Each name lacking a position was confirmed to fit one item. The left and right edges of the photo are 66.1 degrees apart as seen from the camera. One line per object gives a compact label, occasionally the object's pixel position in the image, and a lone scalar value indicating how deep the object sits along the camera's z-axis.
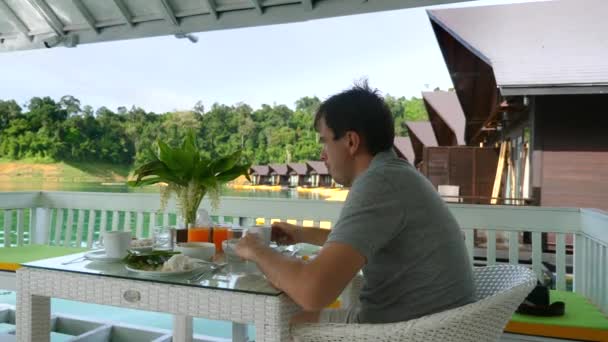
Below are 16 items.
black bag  2.06
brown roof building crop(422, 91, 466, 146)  13.09
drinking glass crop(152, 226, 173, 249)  1.87
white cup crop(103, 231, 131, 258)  1.58
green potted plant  1.77
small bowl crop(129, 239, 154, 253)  1.72
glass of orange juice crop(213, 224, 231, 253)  1.81
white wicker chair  1.07
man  1.09
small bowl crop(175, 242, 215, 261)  1.58
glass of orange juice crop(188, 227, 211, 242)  1.81
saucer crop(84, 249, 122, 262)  1.58
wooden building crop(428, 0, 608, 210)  5.13
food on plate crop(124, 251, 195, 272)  1.38
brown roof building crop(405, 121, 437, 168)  15.67
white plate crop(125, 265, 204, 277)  1.33
